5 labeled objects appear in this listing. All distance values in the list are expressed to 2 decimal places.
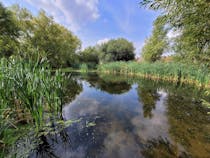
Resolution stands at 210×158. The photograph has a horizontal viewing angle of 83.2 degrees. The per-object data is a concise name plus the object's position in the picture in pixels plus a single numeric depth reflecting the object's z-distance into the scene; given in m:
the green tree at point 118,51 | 22.56
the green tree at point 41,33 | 10.28
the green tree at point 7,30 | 7.21
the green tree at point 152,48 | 12.36
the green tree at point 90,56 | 25.20
